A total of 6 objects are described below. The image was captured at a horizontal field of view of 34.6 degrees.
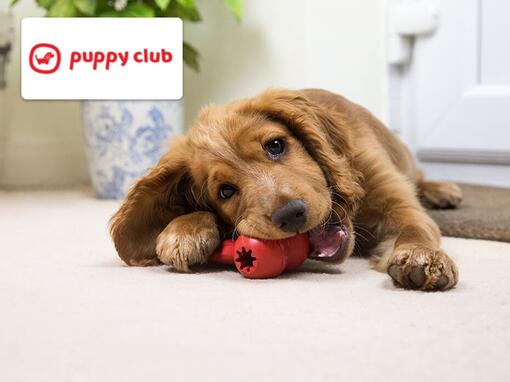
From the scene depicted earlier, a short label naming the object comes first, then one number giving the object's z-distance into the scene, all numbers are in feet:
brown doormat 7.64
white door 10.62
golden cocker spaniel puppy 5.46
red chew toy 5.60
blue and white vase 11.19
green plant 10.63
